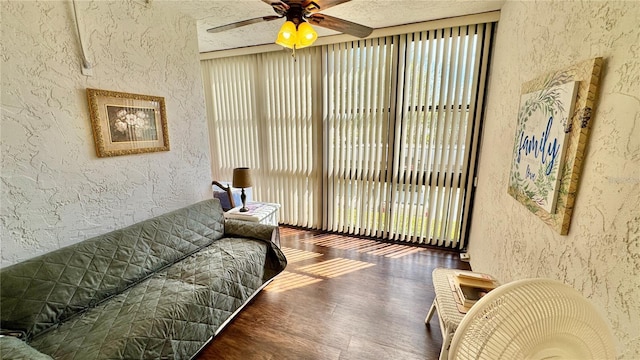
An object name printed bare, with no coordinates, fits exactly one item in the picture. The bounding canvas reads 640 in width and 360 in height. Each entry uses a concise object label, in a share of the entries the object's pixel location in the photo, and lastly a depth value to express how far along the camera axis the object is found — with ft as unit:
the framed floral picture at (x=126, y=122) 5.66
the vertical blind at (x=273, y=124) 10.62
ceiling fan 4.88
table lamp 8.68
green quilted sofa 4.05
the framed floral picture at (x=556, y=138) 3.33
